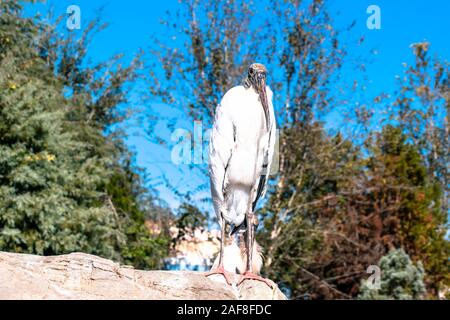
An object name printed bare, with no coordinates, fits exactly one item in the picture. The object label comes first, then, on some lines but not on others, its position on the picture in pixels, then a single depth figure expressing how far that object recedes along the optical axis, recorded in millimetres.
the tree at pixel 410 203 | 16281
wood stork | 5612
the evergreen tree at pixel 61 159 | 11273
